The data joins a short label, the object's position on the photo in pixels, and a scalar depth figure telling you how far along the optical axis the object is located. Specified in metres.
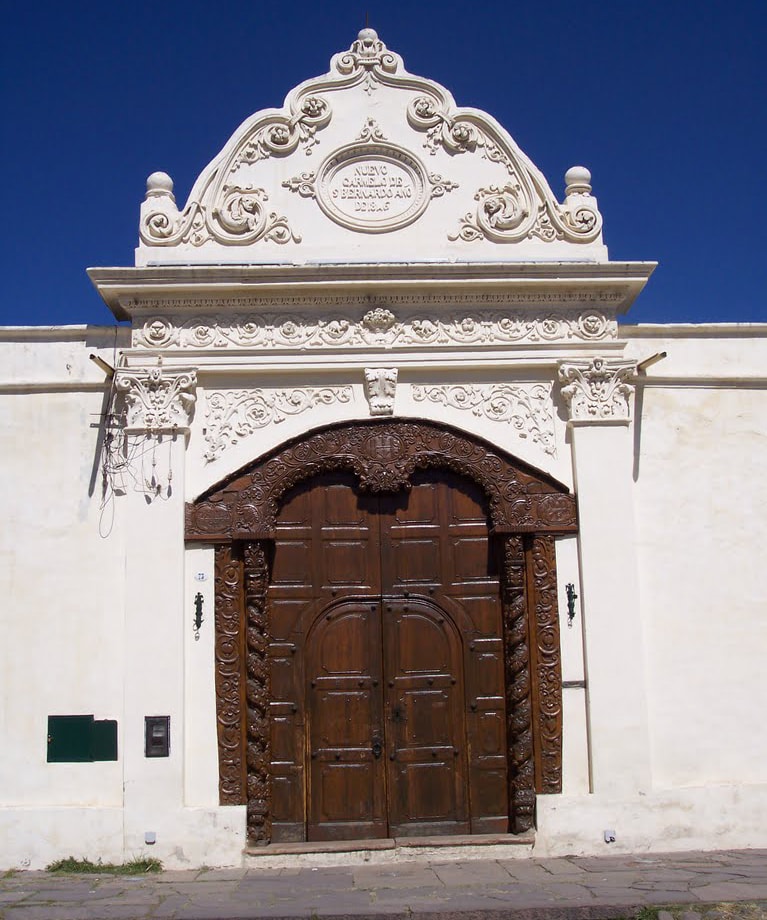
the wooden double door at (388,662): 7.88
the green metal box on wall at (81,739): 7.72
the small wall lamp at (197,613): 7.91
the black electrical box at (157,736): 7.64
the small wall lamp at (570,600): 8.06
